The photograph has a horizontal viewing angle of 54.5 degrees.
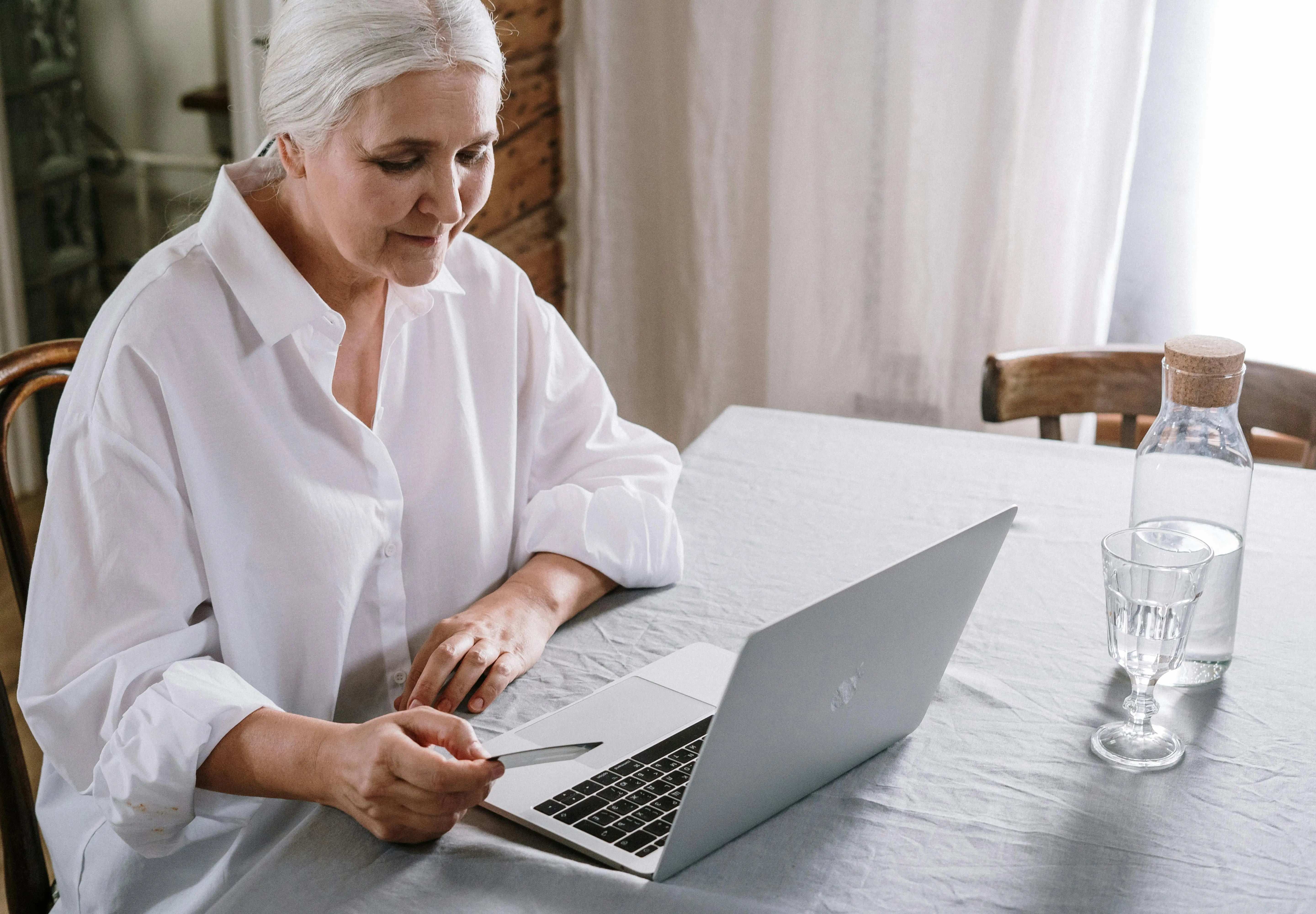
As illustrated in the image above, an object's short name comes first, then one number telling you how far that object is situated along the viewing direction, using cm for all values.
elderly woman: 94
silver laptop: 78
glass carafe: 103
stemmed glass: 95
